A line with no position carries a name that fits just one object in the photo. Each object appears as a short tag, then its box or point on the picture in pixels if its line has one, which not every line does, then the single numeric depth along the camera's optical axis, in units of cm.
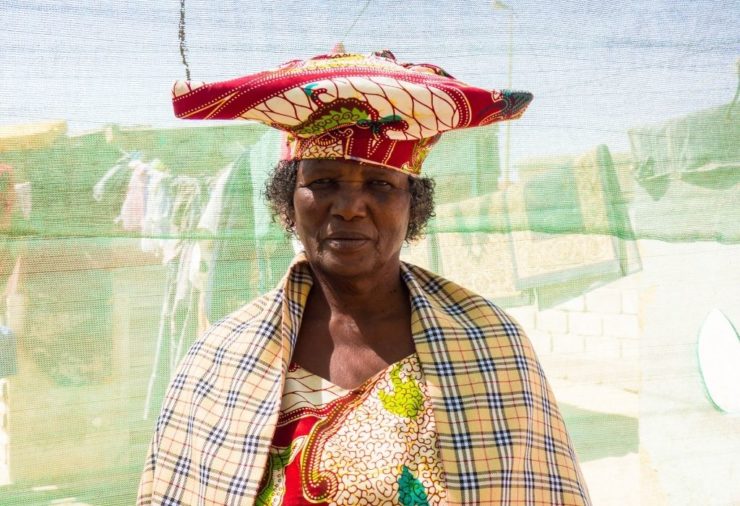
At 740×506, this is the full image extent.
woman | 184
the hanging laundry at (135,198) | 297
